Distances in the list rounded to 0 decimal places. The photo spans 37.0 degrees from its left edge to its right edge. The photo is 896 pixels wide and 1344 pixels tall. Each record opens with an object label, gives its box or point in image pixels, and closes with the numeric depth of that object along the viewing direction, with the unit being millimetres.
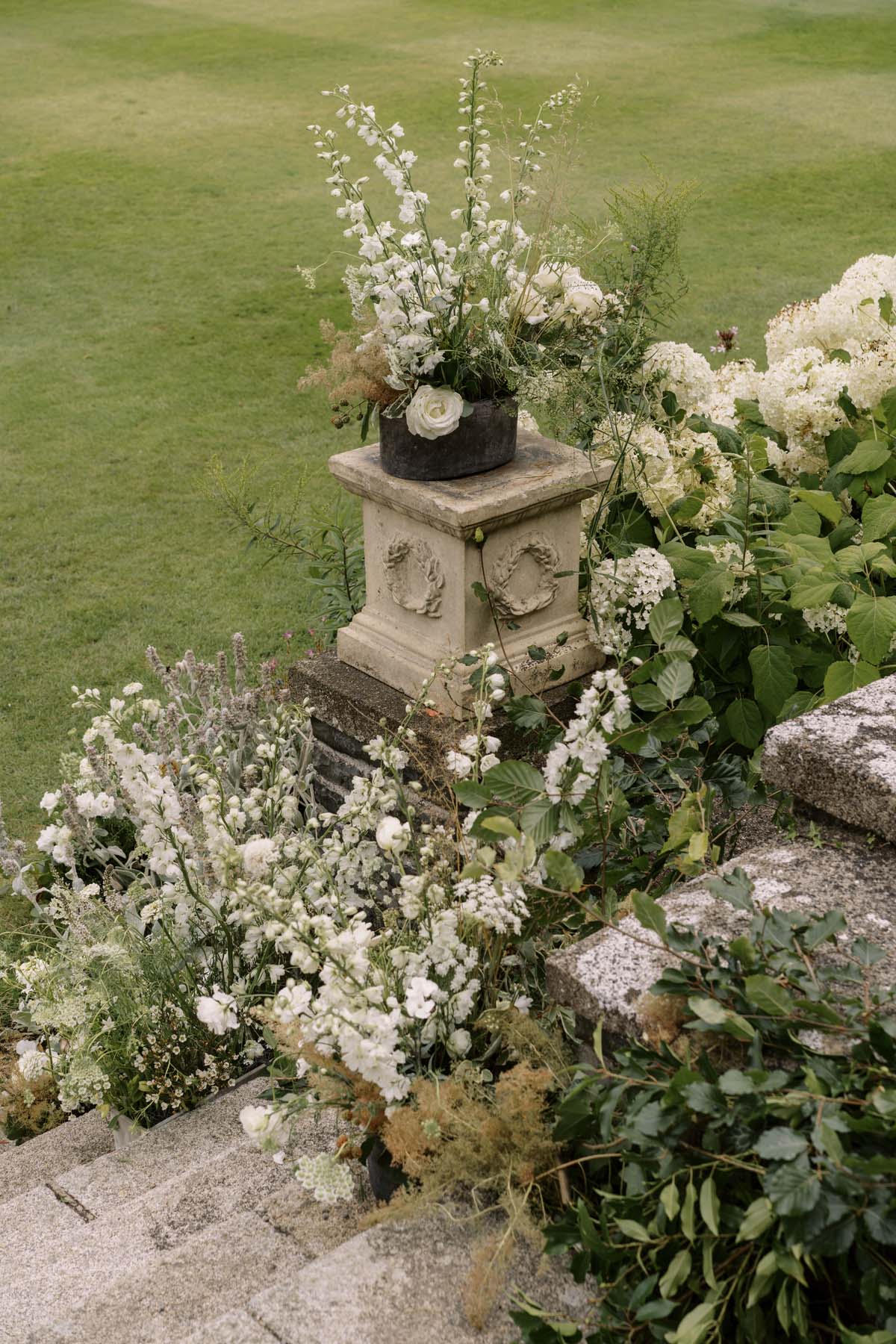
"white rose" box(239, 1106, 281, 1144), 2012
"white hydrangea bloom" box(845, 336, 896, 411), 3717
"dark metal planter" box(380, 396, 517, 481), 3225
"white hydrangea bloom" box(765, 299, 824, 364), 4211
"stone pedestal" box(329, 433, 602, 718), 3203
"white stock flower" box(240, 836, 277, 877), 2602
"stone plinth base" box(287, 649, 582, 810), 3264
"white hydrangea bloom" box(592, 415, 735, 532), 3406
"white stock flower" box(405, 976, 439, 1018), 2002
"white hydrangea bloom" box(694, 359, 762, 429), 4004
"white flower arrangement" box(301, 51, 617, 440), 3027
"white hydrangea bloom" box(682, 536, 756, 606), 3227
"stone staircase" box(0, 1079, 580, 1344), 1766
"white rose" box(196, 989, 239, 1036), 2281
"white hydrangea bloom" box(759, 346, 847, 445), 3811
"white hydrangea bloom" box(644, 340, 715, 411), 3619
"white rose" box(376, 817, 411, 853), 2291
